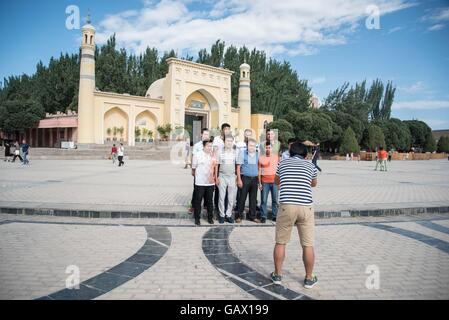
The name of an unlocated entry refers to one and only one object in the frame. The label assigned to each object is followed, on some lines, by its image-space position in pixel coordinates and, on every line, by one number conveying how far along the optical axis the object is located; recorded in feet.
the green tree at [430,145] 177.81
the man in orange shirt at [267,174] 19.97
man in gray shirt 19.31
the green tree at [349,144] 118.61
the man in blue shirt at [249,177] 19.63
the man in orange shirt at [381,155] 60.39
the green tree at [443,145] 180.86
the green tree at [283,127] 119.14
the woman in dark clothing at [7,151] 75.50
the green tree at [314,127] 120.26
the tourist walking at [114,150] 72.16
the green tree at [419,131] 192.18
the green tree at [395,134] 162.81
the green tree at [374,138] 140.05
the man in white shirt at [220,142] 19.63
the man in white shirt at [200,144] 19.48
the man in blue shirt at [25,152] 63.00
